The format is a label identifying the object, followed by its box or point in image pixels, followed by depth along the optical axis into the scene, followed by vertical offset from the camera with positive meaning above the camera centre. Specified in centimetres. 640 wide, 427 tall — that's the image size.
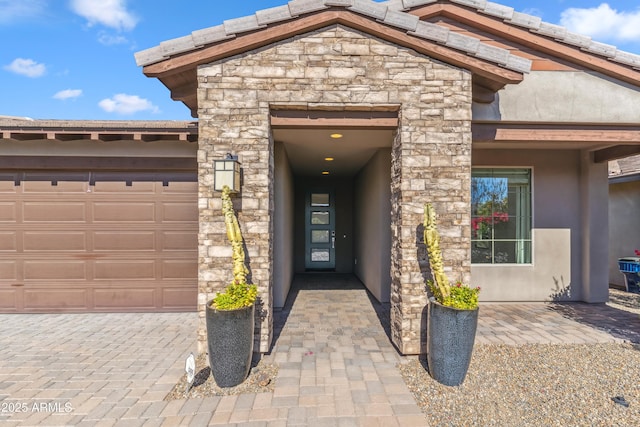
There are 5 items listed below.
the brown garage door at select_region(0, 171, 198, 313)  559 -44
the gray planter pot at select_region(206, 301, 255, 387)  321 -135
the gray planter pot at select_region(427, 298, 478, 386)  325 -135
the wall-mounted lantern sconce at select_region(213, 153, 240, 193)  357 +51
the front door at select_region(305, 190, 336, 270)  984 -42
